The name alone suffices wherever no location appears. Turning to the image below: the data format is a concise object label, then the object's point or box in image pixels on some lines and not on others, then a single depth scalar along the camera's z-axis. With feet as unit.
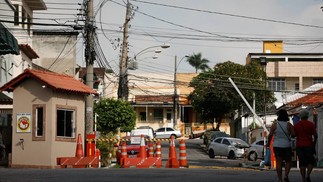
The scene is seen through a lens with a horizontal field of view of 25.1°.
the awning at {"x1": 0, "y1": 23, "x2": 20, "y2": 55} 69.15
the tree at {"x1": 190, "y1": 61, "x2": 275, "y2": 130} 218.59
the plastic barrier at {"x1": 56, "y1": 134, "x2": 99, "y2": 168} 95.61
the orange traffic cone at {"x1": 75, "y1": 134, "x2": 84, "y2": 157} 97.77
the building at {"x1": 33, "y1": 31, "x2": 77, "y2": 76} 192.65
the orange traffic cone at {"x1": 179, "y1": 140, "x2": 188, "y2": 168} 92.50
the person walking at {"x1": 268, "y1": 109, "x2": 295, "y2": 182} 53.88
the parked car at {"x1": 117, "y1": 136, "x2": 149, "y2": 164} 117.60
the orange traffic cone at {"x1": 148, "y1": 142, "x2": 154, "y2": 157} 102.08
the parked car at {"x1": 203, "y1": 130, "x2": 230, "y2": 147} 192.70
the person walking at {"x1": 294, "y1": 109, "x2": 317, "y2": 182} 53.57
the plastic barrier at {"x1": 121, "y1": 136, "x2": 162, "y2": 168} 94.38
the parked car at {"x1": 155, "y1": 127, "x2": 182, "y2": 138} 251.19
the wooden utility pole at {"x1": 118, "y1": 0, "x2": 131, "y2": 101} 148.41
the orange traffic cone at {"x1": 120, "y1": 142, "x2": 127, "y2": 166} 95.00
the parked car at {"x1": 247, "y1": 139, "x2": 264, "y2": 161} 145.07
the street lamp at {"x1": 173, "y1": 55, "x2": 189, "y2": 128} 251.89
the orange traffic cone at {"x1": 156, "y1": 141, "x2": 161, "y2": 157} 97.60
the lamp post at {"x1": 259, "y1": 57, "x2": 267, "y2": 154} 135.57
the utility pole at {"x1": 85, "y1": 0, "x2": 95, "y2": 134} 104.47
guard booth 96.32
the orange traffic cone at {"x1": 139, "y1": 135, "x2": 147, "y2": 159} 96.10
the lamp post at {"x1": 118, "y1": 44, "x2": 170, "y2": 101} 147.64
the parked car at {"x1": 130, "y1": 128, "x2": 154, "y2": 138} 183.54
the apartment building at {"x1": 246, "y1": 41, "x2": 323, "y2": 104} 267.39
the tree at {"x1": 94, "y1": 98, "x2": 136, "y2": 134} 148.05
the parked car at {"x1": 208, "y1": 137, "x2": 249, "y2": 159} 159.63
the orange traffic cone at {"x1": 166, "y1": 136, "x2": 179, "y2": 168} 92.07
